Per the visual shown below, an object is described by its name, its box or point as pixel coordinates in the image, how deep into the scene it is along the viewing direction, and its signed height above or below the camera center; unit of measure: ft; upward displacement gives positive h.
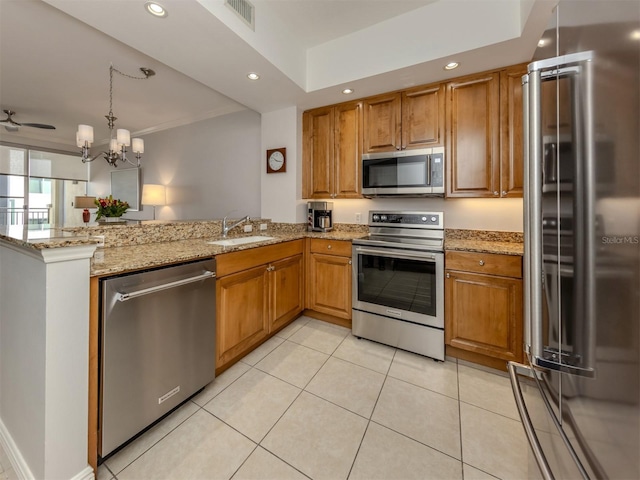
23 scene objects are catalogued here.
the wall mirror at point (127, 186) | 16.78 +3.70
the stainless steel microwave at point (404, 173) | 7.38 +2.03
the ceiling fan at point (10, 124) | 11.08 +5.68
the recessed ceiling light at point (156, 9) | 4.85 +4.38
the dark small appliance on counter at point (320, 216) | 9.71 +0.96
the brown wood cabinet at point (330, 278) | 8.24 -1.16
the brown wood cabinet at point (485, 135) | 6.77 +2.87
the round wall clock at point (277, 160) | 9.90 +3.12
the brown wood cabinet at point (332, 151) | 8.94 +3.23
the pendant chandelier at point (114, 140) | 8.05 +3.47
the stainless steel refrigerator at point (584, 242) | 1.50 +0.00
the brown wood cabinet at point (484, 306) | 6.02 -1.55
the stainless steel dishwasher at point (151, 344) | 3.83 -1.70
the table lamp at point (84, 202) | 14.02 +2.17
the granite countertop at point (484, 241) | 6.28 +0.02
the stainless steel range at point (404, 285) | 6.75 -1.18
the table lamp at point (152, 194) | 13.69 +2.49
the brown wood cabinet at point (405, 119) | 7.64 +3.76
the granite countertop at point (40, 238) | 3.09 +0.05
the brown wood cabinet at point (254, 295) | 5.90 -1.39
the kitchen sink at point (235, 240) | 7.11 +0.06
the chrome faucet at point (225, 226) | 8.18 +0.49
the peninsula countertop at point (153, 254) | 3.92 -0.22
